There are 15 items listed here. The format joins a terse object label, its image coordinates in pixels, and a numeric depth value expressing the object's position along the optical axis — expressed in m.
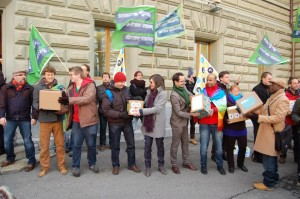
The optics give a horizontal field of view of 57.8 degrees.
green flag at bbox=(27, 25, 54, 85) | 5.88
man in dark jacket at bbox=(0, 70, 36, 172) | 4.58
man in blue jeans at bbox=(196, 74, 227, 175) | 4.67
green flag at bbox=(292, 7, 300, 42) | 9.75
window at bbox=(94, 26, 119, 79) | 7.68
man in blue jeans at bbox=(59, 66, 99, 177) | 4.36
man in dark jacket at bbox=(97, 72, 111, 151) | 5.84
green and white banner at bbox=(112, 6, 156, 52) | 5.82
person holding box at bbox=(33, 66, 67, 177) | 4.43
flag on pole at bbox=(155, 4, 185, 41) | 6.54
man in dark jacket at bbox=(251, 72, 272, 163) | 5.54
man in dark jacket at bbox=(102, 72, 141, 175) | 4.48
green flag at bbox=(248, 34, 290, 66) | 6.79
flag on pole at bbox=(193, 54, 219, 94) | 5.83
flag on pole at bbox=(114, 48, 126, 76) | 6.72
